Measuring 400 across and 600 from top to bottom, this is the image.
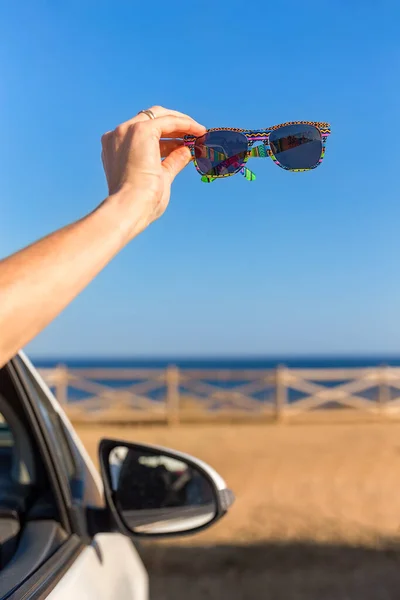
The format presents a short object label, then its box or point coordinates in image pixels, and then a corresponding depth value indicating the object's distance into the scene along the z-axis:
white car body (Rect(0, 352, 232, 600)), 1.45
